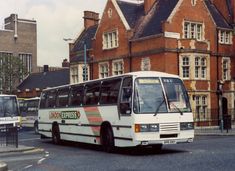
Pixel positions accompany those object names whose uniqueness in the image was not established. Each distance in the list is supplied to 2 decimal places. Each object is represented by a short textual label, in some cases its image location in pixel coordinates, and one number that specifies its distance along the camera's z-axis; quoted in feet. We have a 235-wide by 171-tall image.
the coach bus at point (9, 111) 101.04
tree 210.18
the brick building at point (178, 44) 128.98
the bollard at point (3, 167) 39.19
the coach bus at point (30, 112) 128.84
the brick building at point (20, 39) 284.82
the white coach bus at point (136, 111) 53.42
